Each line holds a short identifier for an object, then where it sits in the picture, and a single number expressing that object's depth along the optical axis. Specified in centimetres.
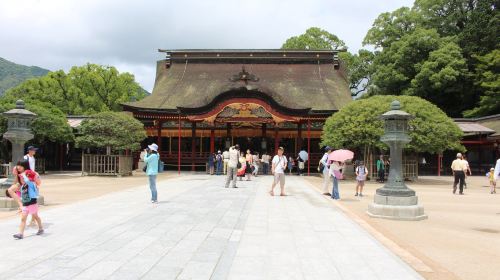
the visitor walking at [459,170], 1748
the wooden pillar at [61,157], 3256
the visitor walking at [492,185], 1879
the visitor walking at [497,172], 1330
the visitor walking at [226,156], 2436
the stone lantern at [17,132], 1184
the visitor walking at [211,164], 2686
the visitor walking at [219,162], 2683
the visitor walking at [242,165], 2103
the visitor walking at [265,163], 2798
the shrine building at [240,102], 2811
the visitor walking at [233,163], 1728
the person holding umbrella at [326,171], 1538
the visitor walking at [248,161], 2259
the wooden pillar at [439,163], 3123
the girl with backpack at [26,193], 786
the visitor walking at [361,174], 1554
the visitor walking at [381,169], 2439
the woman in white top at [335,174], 1459
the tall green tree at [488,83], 3697
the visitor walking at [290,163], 2820
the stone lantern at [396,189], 1104
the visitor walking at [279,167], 1490
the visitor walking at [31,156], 1065
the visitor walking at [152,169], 1265
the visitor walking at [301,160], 2786
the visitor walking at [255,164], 2639
